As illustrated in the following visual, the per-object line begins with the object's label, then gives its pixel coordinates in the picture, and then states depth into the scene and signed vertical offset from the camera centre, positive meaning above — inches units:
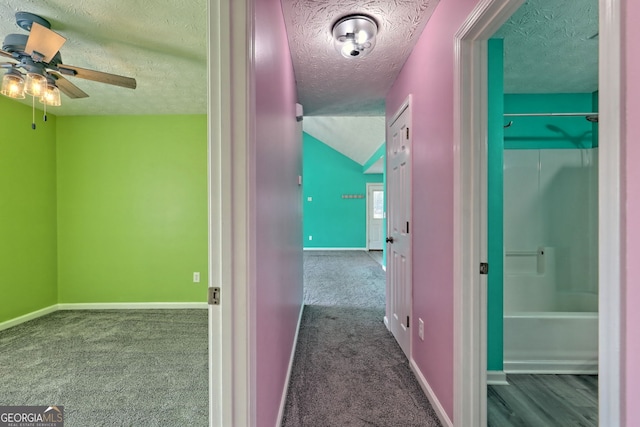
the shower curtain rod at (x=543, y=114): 86.8 +30.7
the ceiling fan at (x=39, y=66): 59.5 +35.9
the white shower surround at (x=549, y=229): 101.7 -6.2
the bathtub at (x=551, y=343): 80.1 -38.1
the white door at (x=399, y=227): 85.5 -4.9
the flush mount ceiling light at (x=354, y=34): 68.3 +45.6
